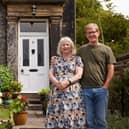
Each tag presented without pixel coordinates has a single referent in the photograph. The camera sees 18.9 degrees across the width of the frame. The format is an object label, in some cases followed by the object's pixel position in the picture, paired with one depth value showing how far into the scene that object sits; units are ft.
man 19.20
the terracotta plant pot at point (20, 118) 31.63
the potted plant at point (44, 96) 39.90
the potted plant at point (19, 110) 31.33
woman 18.69
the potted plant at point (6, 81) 37.94
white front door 46.69
